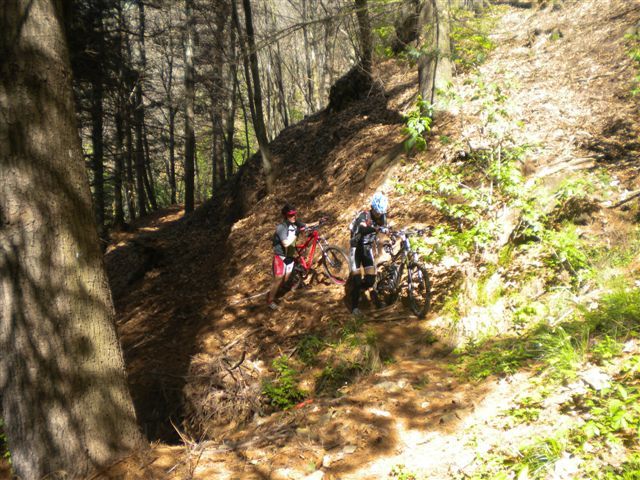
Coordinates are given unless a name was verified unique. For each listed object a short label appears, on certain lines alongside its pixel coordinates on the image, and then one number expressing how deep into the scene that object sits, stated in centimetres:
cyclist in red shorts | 788
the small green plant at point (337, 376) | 526
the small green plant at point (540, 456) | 243
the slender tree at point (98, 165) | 1252
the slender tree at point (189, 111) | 1755
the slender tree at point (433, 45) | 855
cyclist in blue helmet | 642
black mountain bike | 613
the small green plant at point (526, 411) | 300
